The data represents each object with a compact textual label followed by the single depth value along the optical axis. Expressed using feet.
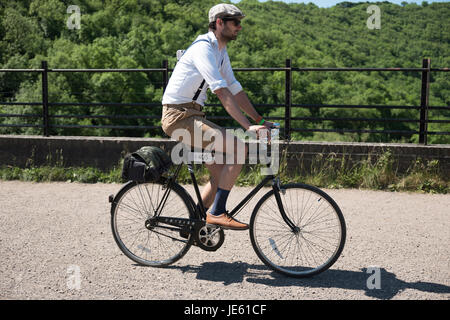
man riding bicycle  12.62
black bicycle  13.39
